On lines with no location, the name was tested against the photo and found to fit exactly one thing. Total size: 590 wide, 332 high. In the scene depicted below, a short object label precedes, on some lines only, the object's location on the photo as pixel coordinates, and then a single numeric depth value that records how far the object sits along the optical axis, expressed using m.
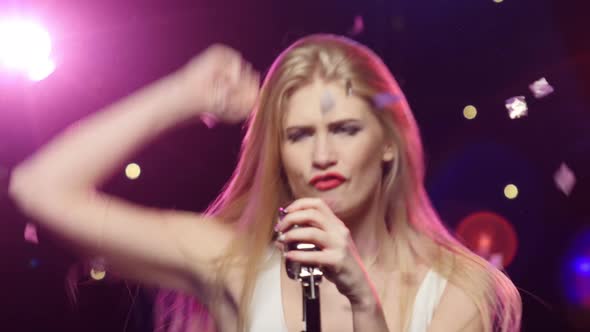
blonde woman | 2.85
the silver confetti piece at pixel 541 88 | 3.58
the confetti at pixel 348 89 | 3.05
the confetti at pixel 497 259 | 3.69
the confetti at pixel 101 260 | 2.91
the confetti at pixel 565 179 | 3.66
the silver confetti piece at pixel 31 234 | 3.74
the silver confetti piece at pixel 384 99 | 3.08
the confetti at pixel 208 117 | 2.85
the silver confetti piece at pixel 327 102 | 3.02
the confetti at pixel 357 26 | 3.53
